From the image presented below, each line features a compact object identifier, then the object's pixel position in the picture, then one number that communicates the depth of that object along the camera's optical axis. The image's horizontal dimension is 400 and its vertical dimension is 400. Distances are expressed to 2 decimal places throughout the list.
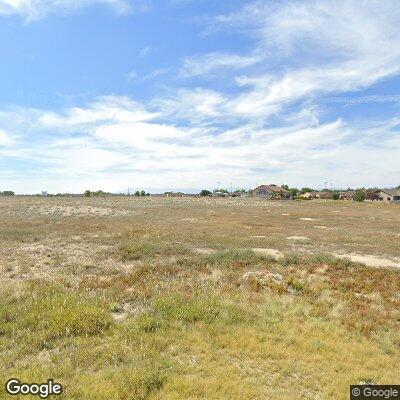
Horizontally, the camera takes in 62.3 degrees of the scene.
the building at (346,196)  142.99
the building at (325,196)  144.12
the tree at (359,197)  119.44
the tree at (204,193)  166.75
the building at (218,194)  164.65
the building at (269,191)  144.96
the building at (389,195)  129.50
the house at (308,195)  129.25
